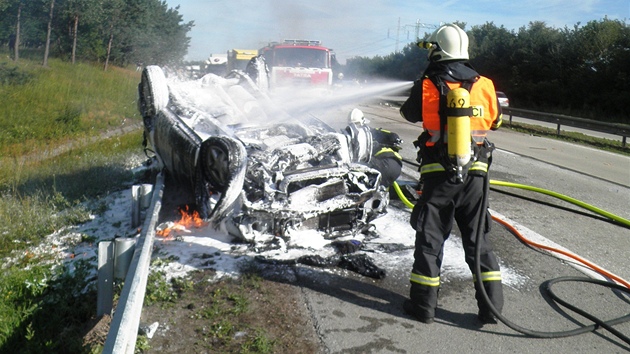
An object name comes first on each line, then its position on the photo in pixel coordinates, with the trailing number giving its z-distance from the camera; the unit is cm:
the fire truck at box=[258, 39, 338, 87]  1792
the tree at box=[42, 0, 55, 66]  2217
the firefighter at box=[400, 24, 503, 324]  378
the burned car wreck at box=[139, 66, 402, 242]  486
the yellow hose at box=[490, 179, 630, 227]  655
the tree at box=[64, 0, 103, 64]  2459
